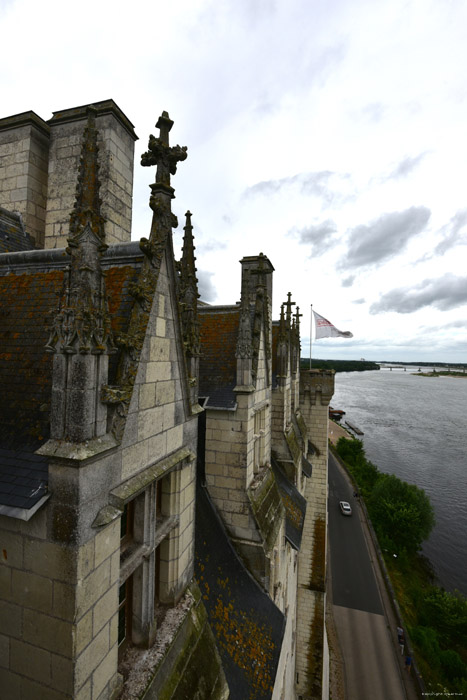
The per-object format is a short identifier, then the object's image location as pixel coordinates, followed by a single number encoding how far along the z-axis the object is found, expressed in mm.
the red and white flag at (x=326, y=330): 27281
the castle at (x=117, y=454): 3154
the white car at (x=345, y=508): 39094
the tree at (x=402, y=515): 35875
